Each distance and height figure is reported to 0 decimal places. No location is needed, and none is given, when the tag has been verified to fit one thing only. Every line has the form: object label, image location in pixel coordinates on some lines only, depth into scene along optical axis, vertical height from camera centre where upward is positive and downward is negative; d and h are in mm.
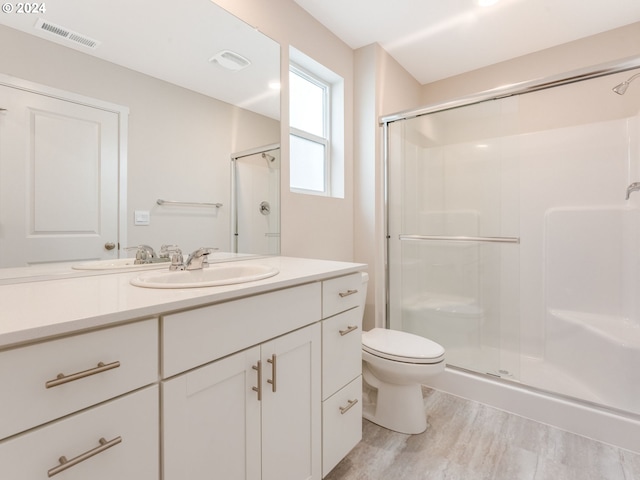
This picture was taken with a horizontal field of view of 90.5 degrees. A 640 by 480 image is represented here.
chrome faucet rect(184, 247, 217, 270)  1277 -80
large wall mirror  972 +439
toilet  1556 -679
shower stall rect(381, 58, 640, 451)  1960 +54
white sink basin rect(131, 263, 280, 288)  944 -128
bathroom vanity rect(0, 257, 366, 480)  567 -326
